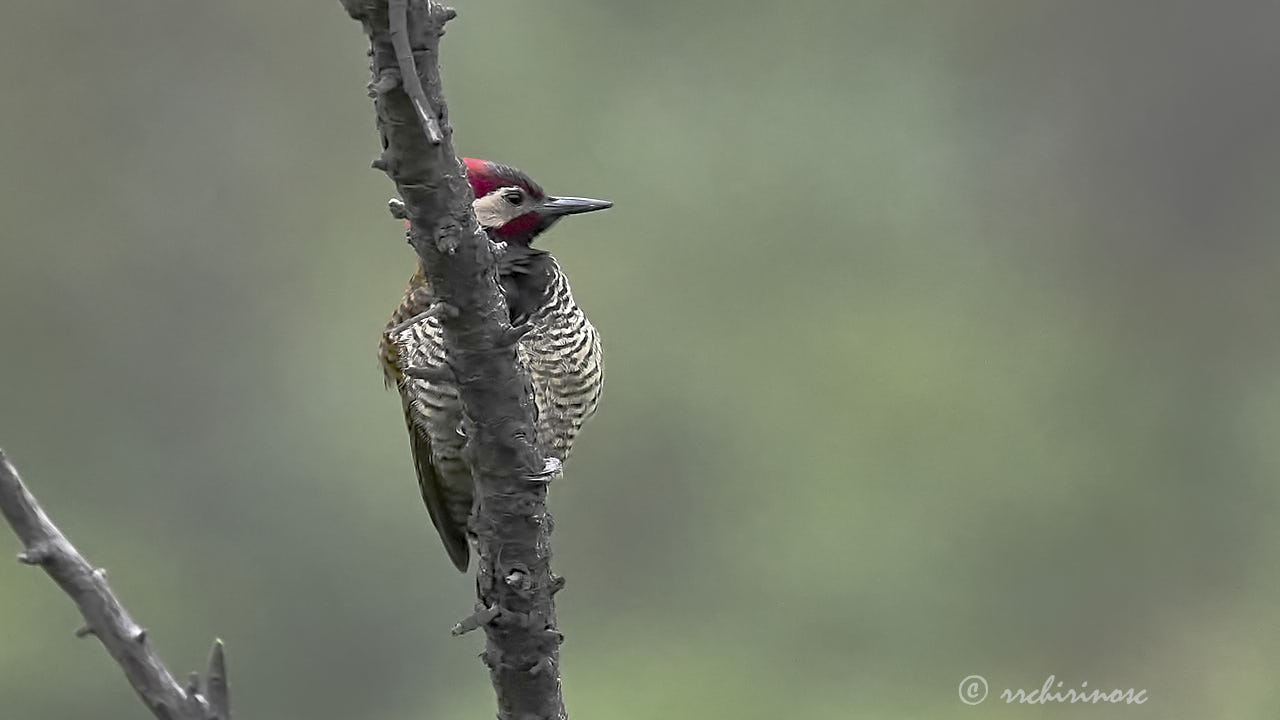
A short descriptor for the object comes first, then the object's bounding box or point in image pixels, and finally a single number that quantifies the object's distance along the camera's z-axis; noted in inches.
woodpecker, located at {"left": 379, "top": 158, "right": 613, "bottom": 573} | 330.3
